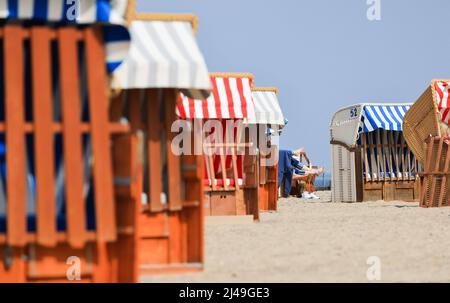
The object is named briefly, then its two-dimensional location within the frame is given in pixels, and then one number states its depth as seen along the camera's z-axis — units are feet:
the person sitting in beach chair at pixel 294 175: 180.75
